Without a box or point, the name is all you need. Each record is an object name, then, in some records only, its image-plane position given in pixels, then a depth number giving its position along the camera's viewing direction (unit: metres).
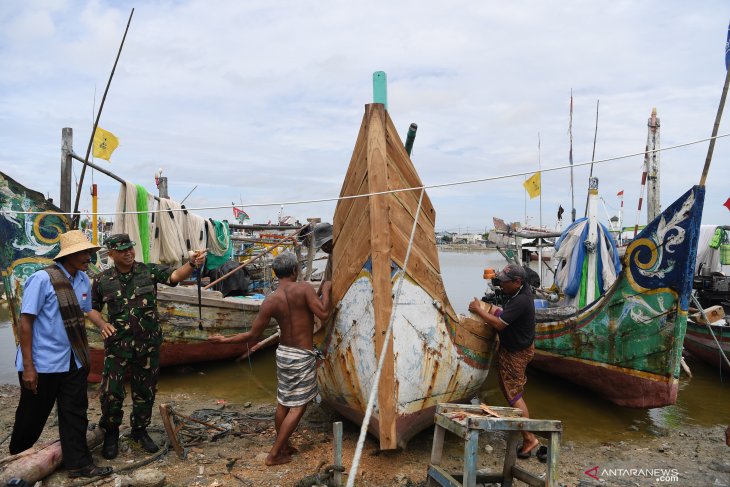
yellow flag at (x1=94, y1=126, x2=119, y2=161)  6.25
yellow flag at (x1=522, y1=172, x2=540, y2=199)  10.34
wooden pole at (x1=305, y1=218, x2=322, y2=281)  7.46
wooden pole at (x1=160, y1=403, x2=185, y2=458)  4.05
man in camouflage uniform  3.96
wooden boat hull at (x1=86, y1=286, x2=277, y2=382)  6.86
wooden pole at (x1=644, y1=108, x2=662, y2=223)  10.48
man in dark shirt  4.48
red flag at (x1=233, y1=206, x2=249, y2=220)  20.69
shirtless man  4.01
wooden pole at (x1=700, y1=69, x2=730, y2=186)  4.23
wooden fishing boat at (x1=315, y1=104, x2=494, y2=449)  3.84
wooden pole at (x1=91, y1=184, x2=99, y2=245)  5.95
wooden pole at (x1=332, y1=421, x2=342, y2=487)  3.36
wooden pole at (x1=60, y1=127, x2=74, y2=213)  6.05
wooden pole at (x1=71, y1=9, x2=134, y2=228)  5.51
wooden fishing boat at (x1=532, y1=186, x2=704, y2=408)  5.13
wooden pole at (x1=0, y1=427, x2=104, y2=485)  3.44
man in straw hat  3.39
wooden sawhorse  3.07
